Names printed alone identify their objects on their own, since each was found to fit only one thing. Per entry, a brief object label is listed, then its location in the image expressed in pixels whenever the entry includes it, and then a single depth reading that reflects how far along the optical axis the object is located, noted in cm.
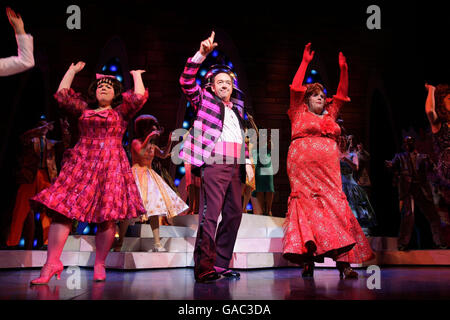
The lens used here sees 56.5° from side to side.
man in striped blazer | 312
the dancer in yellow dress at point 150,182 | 462
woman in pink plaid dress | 287
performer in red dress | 333
